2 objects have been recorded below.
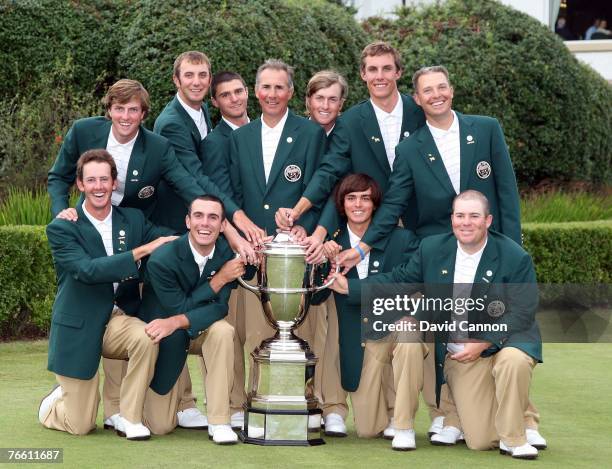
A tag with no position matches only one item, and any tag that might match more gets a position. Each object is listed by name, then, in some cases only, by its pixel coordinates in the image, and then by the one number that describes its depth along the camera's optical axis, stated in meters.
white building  21.73
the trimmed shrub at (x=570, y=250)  12.05
